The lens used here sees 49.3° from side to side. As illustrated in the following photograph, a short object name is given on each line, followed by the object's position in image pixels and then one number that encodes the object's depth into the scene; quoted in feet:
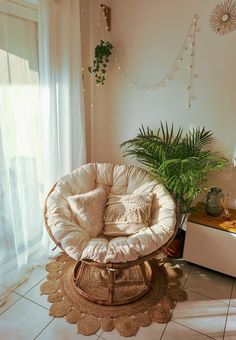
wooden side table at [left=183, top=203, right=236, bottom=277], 6.95
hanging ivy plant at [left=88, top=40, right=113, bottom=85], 8.20
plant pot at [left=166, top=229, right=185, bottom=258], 8.05
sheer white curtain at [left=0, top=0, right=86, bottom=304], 6.41
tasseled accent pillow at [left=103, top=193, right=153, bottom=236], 6.69
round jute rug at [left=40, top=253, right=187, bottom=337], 5.77
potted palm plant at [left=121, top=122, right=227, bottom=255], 6.70
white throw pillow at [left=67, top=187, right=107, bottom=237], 6.63
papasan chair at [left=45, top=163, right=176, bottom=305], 5.74
